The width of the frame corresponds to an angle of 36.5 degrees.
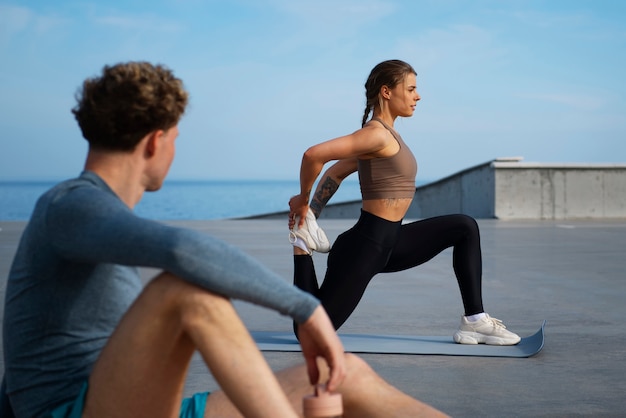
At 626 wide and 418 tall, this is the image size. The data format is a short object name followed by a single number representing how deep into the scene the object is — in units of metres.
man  1.91
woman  4.68
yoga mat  4.93
